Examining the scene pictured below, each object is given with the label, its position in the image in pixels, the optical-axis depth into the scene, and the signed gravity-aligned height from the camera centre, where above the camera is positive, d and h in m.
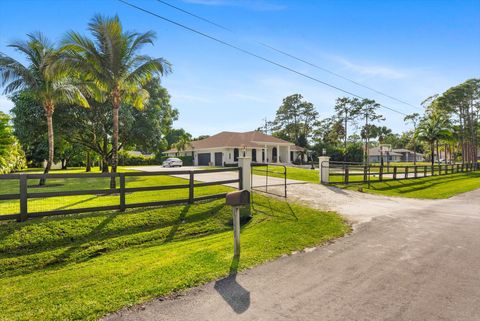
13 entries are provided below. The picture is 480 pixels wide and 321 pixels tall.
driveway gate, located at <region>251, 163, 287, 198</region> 11.09 -1.44
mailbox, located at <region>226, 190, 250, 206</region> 4.56 -0.74
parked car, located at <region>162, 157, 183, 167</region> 32.75 -0.98
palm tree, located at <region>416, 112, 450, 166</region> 33.28 +3.31
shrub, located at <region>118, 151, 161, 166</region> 44.31 -0.90
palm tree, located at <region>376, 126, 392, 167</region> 61.22 +5.70
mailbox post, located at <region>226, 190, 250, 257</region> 4.56 -0.82
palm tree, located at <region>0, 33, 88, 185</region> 13.83 +4.09
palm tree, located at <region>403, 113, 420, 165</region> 72.24 +10.28
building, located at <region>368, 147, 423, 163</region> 73.19 +0.05
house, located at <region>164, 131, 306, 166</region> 34.22 +0.86
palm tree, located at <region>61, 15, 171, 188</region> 11.77 +4.44
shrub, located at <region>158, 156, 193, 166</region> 41.18 -0.77
